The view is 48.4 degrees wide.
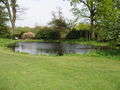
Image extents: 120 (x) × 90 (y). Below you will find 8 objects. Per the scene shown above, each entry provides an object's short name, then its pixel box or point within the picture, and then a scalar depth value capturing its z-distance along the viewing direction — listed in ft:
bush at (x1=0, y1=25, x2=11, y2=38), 81.92
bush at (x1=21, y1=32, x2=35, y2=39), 100.07
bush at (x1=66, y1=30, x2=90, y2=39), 86.09
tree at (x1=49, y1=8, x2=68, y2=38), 91.07
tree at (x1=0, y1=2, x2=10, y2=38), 81.76
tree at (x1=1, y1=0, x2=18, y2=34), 92.46
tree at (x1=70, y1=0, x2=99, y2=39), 72.46
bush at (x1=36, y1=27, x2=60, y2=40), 92.94
